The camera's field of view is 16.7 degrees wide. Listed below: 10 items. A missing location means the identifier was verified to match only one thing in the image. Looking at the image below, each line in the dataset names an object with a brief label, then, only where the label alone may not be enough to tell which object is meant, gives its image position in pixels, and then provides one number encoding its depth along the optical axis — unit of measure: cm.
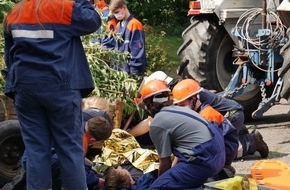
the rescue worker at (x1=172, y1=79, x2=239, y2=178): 797
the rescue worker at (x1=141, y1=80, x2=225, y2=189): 742
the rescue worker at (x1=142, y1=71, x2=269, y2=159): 893
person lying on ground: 794
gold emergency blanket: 860
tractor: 1081
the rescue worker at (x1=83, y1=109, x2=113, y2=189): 748
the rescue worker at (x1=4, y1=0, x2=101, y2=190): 661
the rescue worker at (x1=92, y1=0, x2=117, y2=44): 1090
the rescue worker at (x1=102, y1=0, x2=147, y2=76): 1089
